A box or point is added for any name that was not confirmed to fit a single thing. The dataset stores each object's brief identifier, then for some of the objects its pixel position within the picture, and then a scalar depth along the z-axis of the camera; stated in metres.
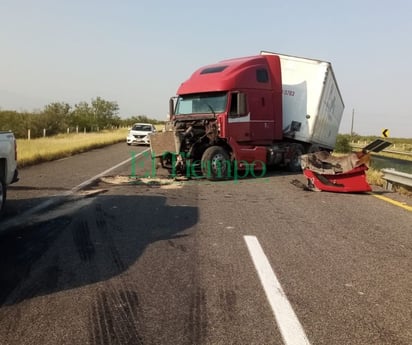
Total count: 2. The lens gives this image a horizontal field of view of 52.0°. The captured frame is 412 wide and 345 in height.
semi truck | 11.80
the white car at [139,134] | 28.58
